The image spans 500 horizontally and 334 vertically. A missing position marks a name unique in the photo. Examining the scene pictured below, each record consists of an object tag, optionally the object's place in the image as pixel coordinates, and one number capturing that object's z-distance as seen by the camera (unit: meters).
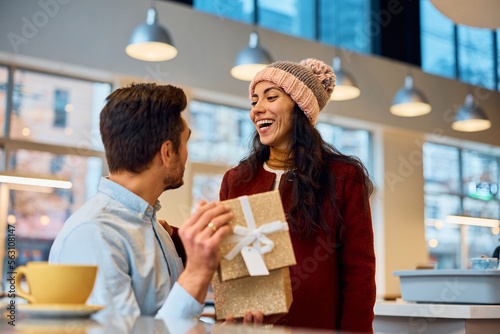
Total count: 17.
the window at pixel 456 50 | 9.57
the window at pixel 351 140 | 8.53
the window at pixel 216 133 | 7.25
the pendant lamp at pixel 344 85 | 5.61
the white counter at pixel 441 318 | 2.35
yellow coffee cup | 0.90
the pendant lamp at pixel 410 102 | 6.29
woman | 1.78
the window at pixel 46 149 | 5.99
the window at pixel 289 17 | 7.71
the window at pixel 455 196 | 9.48
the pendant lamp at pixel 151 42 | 4.60
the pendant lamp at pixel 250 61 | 5.10
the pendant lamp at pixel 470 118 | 6.88
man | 1.07
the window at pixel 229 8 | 7.09
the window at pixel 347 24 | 8.45
